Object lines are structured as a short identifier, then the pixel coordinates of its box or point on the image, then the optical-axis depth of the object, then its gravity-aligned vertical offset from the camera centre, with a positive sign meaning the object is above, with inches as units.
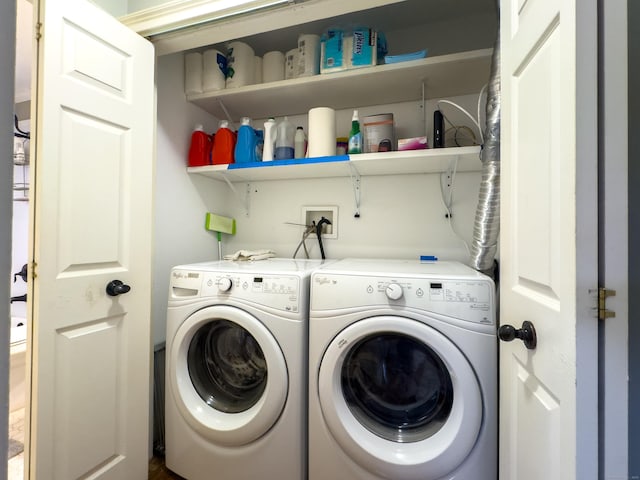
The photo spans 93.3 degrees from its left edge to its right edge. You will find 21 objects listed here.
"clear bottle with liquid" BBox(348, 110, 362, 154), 58.9 +20.7
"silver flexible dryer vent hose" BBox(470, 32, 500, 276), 44.1 +8.6
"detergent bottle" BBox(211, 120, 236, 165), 67.8 +21.5
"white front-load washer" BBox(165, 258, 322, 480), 44.4 -21.4
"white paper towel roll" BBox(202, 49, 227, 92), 66.2 +37.4
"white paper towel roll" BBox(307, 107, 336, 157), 60.6 +22.5
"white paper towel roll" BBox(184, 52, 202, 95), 67.2 +37.7
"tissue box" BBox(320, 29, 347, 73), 57.9 +36.8
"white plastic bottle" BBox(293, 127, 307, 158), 67.4 +21.9
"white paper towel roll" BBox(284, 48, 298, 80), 64.7 +38.8
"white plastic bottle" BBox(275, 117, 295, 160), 66.1 +22.4
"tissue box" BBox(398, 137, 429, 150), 54.5 +18.1
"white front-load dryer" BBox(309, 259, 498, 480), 38.2 -18.5
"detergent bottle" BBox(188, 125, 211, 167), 68.7 +21.0
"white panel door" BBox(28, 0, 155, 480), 37.2 -0.7
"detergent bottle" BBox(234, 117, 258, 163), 65.9 +21.4
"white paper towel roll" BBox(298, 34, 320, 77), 62.2 +39.0
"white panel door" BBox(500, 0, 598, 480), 19.4 +0.7
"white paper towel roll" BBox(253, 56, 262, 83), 70.2 +40.3
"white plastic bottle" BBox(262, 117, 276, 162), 64.7 +21.8
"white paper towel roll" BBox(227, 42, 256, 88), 66.3 +39.1
